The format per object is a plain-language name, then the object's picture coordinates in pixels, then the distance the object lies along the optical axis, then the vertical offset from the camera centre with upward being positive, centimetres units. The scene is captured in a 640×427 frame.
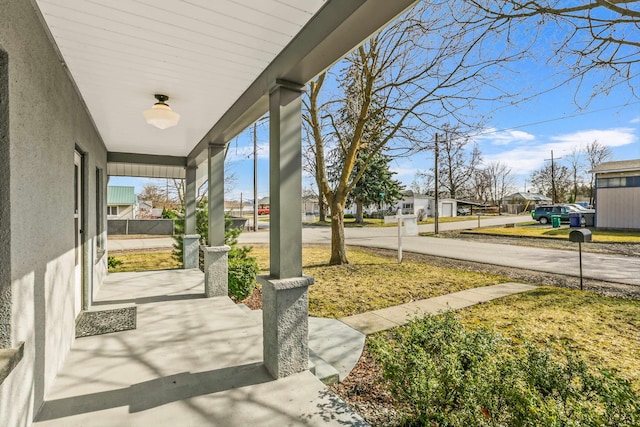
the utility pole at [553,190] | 3249 +224
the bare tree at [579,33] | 381 +232
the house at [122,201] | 2858 +131
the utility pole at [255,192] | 1927 +142
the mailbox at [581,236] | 545 -41
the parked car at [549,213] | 2188 -2
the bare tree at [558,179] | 3816 +419
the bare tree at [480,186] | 4458 +389
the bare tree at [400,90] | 571 +276
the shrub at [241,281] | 533 -111
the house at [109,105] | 180 +103
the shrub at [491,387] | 155 -99
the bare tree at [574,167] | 3527 +517
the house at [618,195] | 1634 +94
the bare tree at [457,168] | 3519 +523
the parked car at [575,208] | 2244 +32
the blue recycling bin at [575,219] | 1783 -37
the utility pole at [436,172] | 1599 +207
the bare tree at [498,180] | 4750 +504
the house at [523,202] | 4091 +143
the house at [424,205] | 3353 +92
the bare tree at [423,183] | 3798 +409
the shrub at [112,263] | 808 -120
